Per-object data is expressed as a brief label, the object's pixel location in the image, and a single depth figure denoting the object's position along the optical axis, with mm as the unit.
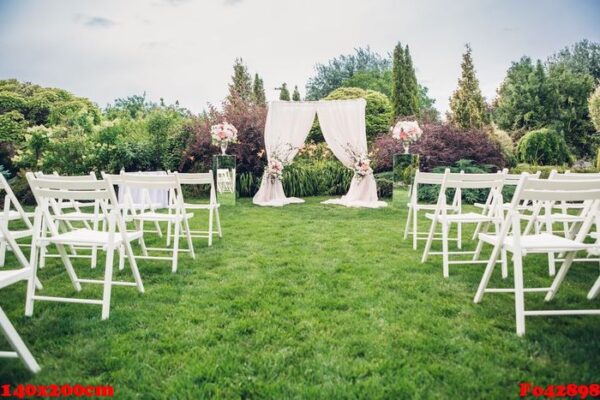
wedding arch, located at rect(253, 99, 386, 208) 9930
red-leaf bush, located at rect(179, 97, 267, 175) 11625
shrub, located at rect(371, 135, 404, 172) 11773
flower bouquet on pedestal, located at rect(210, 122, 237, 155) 9227
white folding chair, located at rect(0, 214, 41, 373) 1942
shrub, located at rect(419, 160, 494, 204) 10398
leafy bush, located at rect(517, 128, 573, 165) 15211
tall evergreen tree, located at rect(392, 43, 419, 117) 21672
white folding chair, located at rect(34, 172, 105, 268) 3884
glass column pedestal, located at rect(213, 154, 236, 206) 9398
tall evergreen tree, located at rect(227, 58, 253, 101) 29172
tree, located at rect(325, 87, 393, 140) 18203
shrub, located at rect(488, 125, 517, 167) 13797
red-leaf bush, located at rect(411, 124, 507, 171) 11477
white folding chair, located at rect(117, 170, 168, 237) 4468
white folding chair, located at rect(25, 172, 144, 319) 2881
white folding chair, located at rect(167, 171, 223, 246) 5117
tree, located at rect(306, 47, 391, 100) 32062
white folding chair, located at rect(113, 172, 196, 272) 4004
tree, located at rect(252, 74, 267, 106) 29578
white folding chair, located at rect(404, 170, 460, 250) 4867
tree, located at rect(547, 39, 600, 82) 27031
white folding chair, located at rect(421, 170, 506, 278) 3889
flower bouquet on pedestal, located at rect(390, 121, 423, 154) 8289
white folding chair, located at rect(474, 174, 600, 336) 2549
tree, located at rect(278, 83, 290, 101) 28109
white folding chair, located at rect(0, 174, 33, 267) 3490
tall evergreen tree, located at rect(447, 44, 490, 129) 21984
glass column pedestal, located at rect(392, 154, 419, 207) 8484
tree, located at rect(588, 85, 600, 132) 17594
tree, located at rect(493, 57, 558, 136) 24000
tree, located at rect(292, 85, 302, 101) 28328
